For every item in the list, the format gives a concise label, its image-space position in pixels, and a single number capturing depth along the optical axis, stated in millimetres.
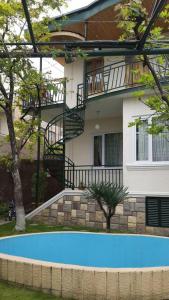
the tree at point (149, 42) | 4014
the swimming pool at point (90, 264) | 3662
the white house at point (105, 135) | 8516
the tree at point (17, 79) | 8174
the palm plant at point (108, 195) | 7350
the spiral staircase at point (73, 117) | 10002
